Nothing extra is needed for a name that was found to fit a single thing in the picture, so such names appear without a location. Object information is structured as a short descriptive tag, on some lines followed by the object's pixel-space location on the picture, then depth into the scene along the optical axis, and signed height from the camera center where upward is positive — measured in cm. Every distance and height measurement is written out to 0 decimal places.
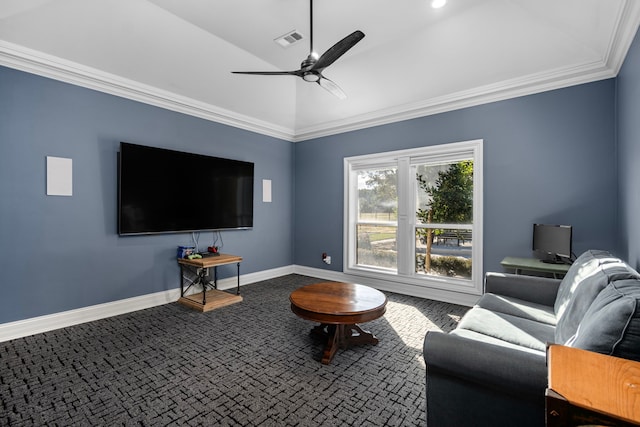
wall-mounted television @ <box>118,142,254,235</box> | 350 +26
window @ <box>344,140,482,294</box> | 396 -5
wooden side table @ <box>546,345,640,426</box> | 76 -50
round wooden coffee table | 239 -81
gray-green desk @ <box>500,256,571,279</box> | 284 -53
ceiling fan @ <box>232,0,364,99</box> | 225 +126
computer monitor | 300 -30
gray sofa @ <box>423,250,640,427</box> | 113 -68
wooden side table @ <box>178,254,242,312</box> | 369 -107
